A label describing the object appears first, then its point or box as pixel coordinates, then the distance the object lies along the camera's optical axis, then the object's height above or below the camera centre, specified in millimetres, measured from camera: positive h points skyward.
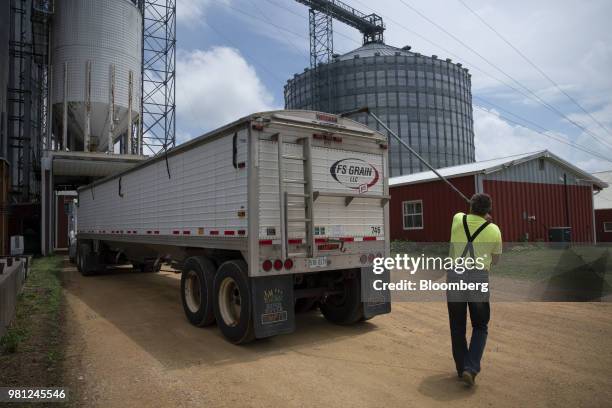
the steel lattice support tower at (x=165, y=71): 33500 +12243
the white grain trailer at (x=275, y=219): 6062 +97
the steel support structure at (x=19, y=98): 31359 +9955
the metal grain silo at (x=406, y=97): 48562 +14425
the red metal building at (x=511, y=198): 17328 +966
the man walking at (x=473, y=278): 4539 -605
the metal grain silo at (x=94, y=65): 26984 +10354
